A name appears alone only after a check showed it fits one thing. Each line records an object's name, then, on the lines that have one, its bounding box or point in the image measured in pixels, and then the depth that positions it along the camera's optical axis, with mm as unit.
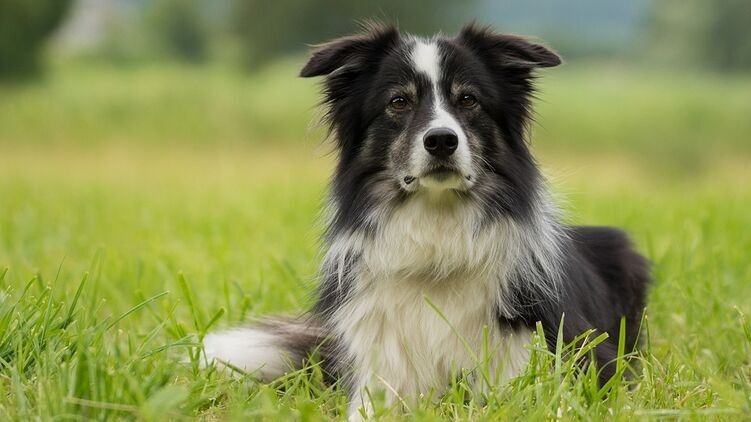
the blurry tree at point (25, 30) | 21406
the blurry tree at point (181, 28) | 25312
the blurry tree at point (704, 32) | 22797
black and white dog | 4000
